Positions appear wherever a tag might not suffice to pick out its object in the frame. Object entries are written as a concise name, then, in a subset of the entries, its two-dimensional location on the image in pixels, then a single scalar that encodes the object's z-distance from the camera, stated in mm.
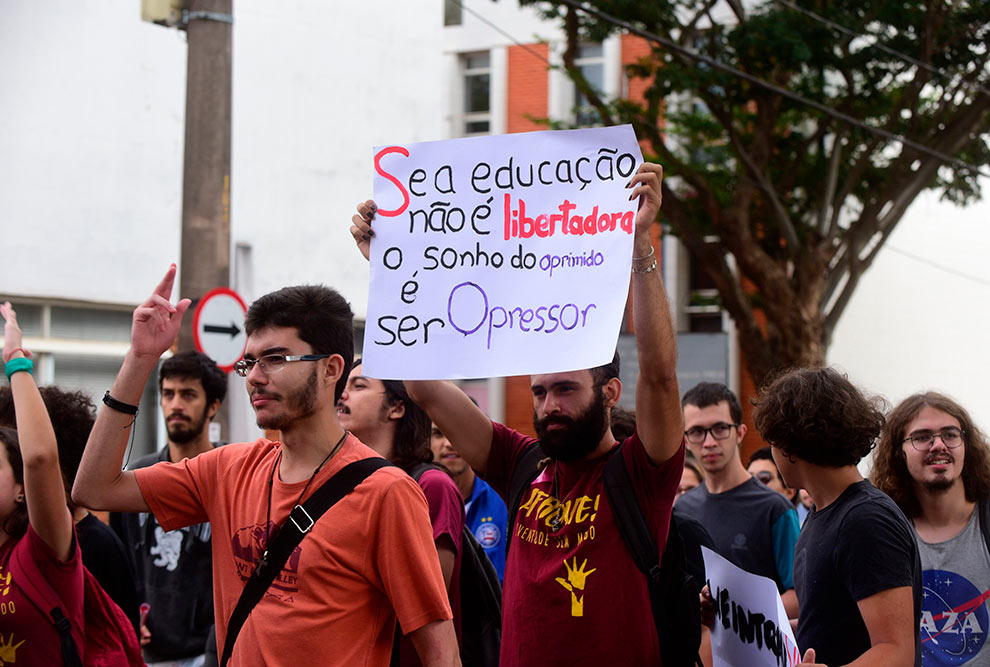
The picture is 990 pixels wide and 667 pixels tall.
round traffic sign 8344
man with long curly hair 4395
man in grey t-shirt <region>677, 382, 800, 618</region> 5387
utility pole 8289
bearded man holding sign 3533
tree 14117
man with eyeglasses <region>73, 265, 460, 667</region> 3188
